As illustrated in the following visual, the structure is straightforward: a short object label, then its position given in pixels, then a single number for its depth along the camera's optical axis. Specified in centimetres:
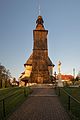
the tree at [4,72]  2882
